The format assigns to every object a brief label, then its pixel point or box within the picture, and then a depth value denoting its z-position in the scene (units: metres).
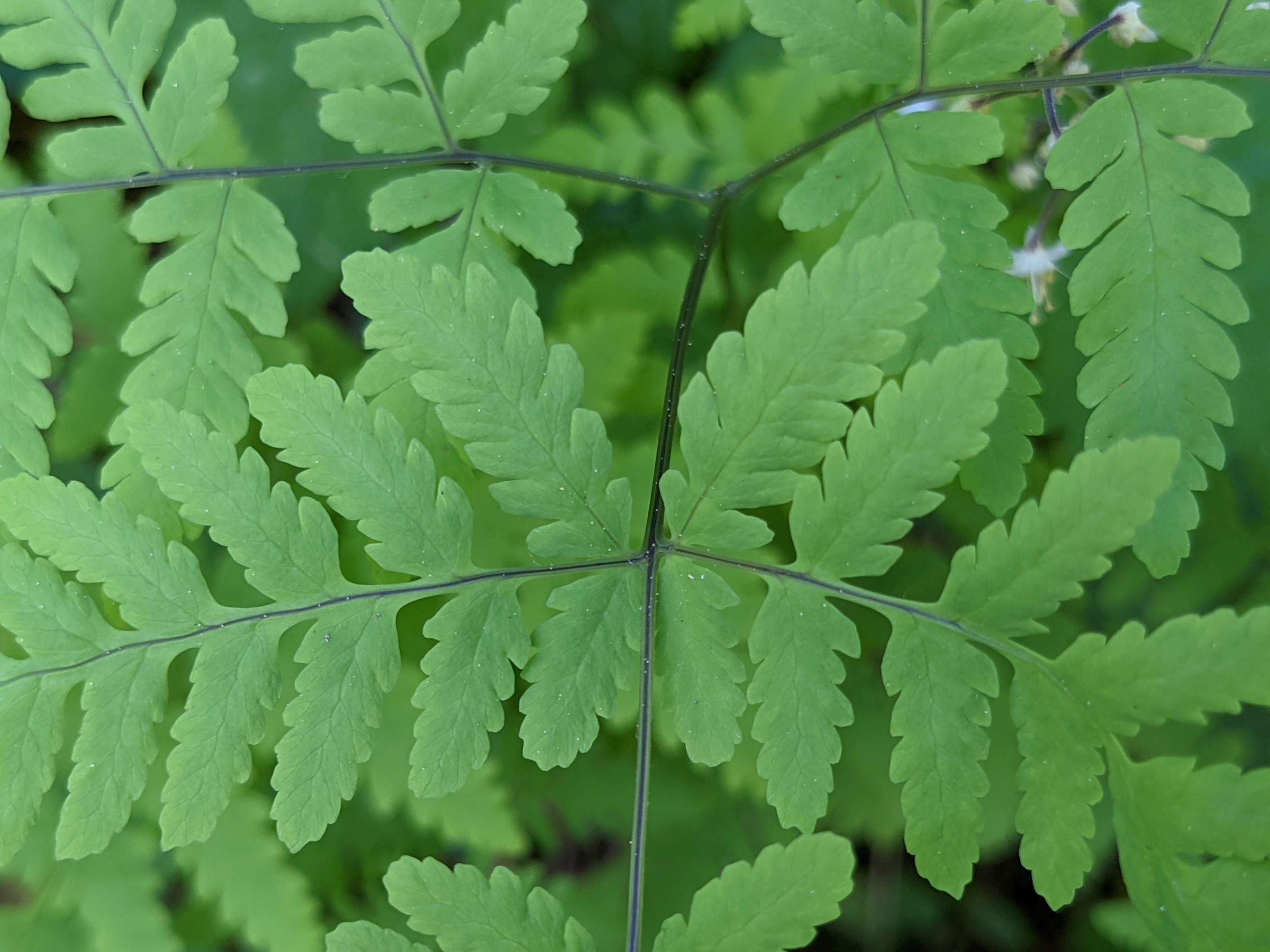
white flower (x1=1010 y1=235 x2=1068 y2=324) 0.34
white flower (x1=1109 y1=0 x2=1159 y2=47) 0.32
